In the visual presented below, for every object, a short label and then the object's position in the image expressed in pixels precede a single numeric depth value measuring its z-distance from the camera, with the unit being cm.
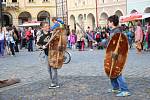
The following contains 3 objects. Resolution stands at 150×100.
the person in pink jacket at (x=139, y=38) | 1345
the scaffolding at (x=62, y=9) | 3992
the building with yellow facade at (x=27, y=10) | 4114
